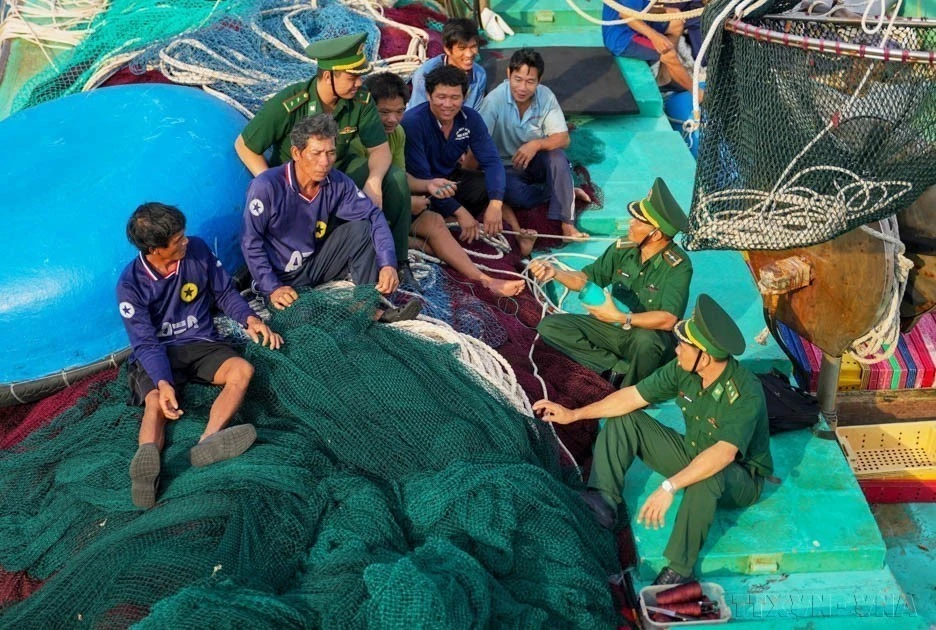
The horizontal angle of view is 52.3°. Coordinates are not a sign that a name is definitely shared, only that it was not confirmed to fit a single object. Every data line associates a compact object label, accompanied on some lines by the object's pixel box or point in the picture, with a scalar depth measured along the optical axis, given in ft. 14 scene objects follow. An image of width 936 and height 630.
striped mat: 19.57
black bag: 15.98
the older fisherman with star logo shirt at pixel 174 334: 12.88
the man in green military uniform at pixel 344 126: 16.25
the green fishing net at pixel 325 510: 10.97
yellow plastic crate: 18.75
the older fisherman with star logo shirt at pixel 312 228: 14.96
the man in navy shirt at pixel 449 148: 19.04
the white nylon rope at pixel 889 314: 15.01
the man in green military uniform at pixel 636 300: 16.31
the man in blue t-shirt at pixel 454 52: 20.88
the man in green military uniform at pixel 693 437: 13.24
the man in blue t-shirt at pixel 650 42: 27.86
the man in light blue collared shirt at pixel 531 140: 21.12
